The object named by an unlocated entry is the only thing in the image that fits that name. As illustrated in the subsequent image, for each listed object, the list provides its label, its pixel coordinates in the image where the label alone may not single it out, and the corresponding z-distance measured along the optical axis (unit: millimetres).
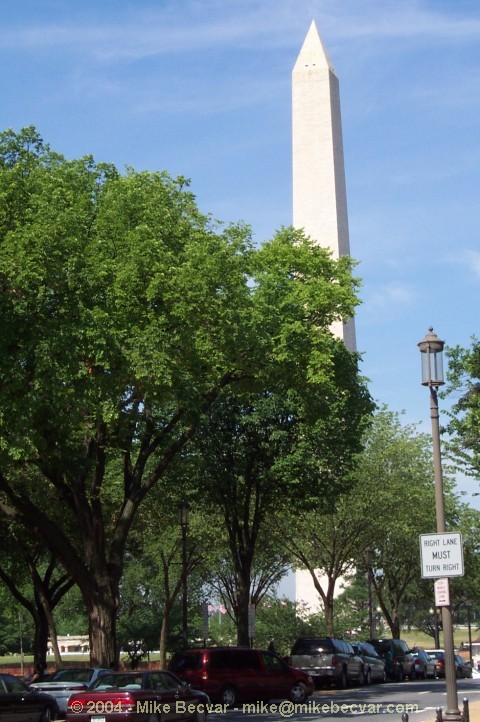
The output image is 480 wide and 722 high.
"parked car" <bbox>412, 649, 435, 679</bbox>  48969
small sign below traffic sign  17281
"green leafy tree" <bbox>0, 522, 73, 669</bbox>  42000
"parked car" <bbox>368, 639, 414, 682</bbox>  47188
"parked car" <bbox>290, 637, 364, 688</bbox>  37250
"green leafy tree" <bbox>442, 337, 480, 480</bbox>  32156
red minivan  27953
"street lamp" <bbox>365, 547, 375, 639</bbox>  52969
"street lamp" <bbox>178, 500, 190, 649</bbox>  36156
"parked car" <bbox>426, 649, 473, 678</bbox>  51531
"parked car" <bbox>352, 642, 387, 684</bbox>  41375
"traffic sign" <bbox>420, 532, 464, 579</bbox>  17453
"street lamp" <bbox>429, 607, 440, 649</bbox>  82650
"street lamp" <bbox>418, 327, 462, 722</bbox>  17703
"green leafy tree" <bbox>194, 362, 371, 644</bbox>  39094
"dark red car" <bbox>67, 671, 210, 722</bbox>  19297
